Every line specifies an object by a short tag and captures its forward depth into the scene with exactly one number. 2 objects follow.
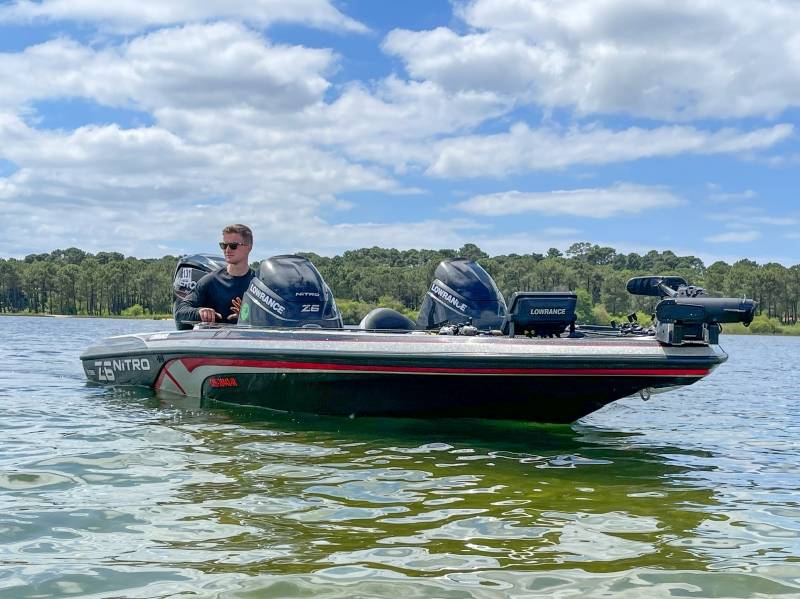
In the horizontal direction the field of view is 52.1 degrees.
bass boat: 5.91
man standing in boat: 8.60
